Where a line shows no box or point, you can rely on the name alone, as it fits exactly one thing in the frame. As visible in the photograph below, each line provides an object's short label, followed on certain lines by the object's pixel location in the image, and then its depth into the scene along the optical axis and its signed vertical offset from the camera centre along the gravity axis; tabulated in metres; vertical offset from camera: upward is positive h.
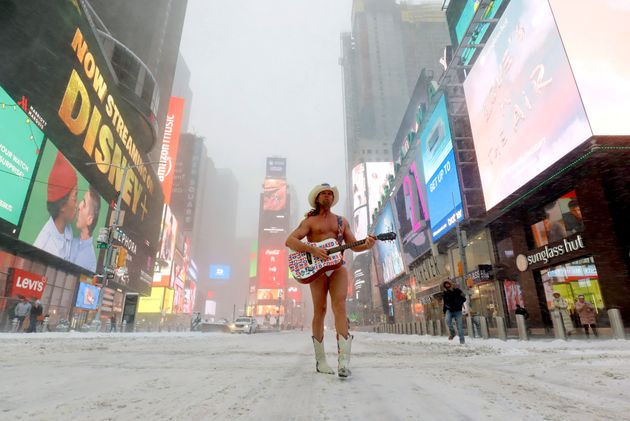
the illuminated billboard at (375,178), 81.12 +33.12
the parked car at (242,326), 29.18 -0.21
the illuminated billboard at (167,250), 53.31 +11.44
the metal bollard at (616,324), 8.41 -0.13
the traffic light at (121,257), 31.31 +6.00
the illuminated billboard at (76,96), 15.95 +12.96
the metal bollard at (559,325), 9.13 -0.15
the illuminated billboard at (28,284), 18.40 +2.31
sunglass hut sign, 13.72 +2.85
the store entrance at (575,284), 13.38 +1.44
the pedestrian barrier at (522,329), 10.64 -0.27
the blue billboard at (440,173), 22.52 +10.08
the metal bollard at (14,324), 14.11 +0.09
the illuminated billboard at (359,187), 81.88 +31.60
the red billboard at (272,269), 147.50 +22.88
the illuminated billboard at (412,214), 29.62 +9.62
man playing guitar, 3.13 +0.69
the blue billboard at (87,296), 26.58 +2.25
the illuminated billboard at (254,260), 161.62 +29.04
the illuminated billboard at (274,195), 173.38 +62.09
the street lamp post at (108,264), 16.94 +3.04
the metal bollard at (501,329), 11.14 -0.28
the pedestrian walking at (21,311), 14.02 +0.59
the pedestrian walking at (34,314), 14.10 +0.46
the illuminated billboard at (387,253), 39.47 +8.12
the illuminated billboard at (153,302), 56.94 +3.61
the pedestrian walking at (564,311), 10.84 +0.27
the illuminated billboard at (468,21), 20.14 +17.68
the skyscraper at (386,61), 124.88 +94.44
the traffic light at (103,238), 17.53 +4.23
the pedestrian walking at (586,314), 11.96 +0.17
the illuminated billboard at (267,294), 144.50 +11.68
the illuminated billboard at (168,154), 58.12 +27.47
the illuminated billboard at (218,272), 131.24 +18.97
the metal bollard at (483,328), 13.32 -0.30
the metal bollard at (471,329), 14.10 -0.34
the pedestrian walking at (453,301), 9.05 +0.50
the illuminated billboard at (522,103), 12.45 +8.90
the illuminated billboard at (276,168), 182.12 +78.53
